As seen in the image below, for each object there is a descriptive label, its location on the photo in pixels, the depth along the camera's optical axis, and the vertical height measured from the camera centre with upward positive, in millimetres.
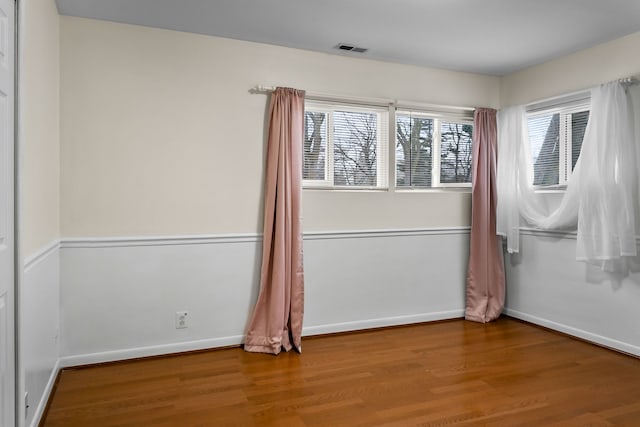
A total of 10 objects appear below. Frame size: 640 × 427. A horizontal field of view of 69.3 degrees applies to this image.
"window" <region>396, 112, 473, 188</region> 4203 +510
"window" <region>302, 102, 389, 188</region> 3871 +514
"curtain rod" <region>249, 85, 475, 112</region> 3594 +899
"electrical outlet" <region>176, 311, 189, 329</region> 3408 -838
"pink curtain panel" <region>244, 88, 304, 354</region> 3502 -260
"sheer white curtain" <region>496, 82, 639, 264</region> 3352 +129
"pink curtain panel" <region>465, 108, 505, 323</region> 4309 -288
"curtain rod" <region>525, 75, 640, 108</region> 3355 +899
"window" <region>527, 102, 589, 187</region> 3859 +559
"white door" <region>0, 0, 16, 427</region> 1679 -38
